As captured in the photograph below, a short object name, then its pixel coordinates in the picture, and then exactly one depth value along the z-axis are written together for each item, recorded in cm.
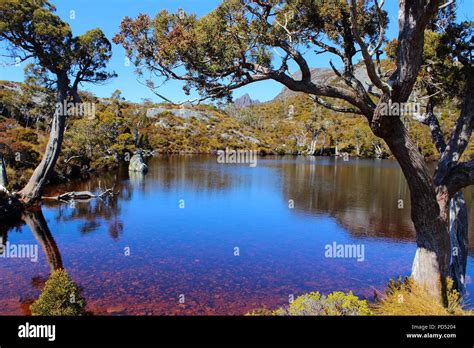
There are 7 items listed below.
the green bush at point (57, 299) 676
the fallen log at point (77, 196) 2251
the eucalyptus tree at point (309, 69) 633
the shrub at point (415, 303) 608
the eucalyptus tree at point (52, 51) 1717
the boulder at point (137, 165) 3942
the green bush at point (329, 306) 588
